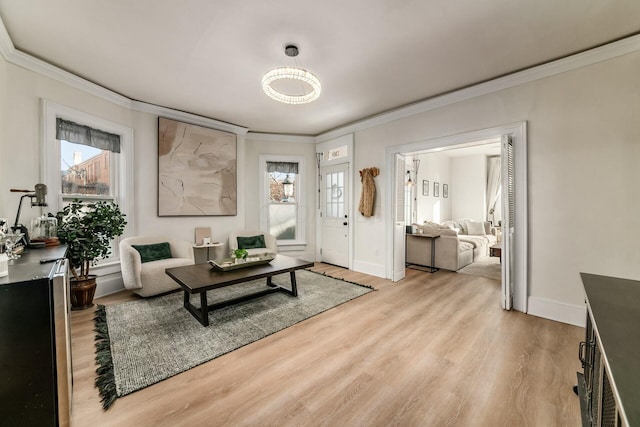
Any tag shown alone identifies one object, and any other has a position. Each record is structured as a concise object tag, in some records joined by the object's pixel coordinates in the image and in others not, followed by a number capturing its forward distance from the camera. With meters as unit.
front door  5.12
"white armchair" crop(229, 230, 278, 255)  4.58
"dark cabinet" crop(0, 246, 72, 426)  1.13
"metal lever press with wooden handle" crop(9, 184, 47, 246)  2.16
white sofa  4.86
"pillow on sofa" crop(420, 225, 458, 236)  4.94
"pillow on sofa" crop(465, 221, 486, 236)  6.70
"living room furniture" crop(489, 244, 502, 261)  4.69
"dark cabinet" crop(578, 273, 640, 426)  0.62
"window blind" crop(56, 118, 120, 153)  3.06
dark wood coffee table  2.57
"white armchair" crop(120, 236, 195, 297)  3.19
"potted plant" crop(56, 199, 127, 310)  2.82
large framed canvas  4.12
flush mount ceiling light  2.31
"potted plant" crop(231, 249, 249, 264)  3.22
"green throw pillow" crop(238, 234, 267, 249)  4.64
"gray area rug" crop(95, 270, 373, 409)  1.91
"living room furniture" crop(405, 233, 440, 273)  5.03
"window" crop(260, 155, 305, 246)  5.45
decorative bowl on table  3.00
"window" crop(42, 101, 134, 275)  2.96
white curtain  7.67
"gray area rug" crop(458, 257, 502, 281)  4.57
